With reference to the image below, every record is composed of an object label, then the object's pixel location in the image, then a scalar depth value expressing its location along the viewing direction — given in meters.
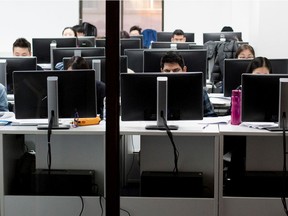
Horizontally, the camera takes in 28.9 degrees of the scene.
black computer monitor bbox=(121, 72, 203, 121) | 3.42
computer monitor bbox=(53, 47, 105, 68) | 5.40
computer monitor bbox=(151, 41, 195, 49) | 6.95
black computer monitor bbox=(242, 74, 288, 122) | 3.41
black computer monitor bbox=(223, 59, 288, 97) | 4.77
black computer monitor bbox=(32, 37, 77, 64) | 6.78
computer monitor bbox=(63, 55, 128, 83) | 4.59
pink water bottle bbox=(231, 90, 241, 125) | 3.57
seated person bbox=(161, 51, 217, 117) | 4.31
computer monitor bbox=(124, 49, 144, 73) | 5.72
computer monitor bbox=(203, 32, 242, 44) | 8.33
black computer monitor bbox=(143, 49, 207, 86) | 5.20
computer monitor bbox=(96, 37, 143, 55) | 6.97
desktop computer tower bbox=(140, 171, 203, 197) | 3.41
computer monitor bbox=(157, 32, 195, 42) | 9.24
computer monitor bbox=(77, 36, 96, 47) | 7.01
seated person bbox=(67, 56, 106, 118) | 4.23
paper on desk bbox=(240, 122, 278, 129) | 3.47
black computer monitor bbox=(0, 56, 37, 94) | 4.97
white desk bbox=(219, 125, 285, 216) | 3.29
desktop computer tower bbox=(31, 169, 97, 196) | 3.48
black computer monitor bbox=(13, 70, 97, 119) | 3.48
